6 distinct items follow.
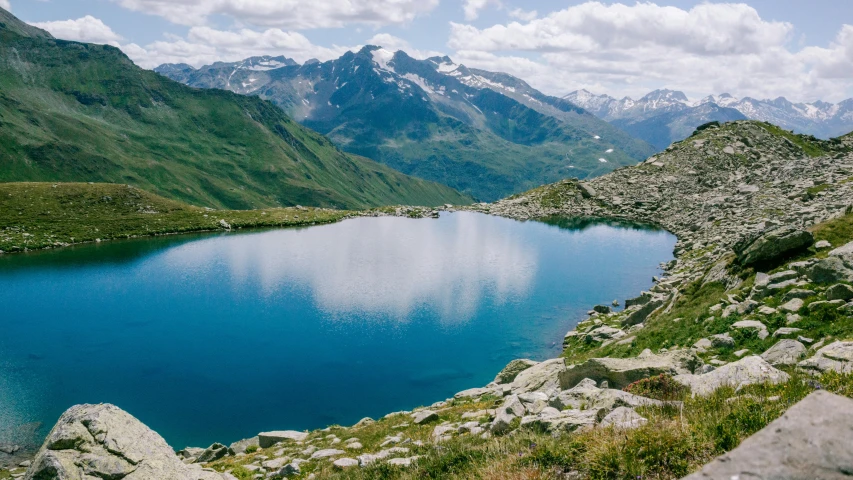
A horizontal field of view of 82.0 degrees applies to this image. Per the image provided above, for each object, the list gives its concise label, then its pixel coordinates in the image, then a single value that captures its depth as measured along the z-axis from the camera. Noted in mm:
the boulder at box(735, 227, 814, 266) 29922
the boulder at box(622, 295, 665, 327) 41594
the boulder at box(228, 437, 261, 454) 27459
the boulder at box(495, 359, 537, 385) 35625
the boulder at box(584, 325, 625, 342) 40812
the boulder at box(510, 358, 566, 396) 25234
